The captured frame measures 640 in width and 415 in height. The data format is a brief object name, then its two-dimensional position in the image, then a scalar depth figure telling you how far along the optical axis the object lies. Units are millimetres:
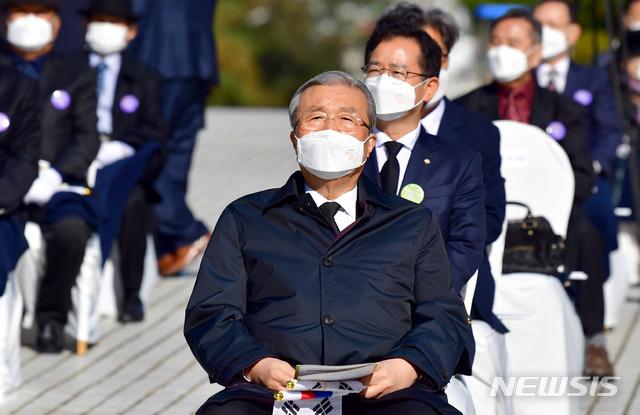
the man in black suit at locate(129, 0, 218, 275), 16523
